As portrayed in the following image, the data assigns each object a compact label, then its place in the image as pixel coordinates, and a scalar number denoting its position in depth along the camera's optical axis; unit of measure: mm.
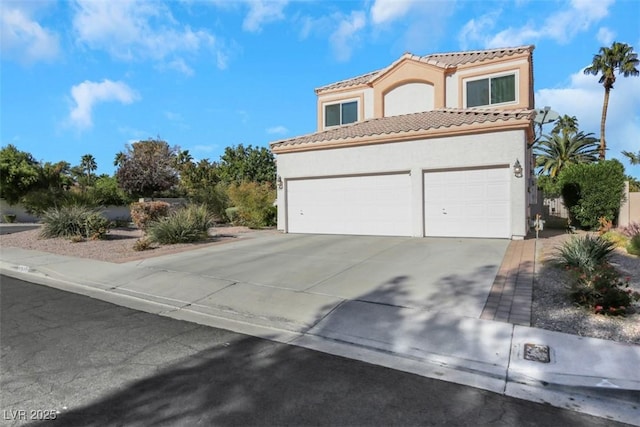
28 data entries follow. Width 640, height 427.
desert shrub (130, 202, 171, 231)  14203
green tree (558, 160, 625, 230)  14766
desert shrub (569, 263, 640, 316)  5270
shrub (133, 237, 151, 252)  11773
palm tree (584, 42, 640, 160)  27578
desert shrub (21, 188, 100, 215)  20031
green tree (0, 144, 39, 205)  29625
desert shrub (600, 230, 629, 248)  10779
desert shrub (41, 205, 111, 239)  14383
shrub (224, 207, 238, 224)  20820
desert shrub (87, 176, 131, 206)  28881
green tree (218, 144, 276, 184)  42072
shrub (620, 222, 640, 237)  11761
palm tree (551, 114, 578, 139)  39875
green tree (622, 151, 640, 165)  41969
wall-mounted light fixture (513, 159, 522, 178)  11969
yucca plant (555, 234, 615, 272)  6859
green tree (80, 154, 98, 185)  65438
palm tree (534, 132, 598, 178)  36906
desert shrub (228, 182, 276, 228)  19641
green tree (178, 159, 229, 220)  23109
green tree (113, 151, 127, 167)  27447
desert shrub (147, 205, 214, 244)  12891
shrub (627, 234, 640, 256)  9623
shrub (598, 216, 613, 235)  13339
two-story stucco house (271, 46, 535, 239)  12461
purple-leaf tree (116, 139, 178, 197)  25984
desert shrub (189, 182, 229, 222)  22844
